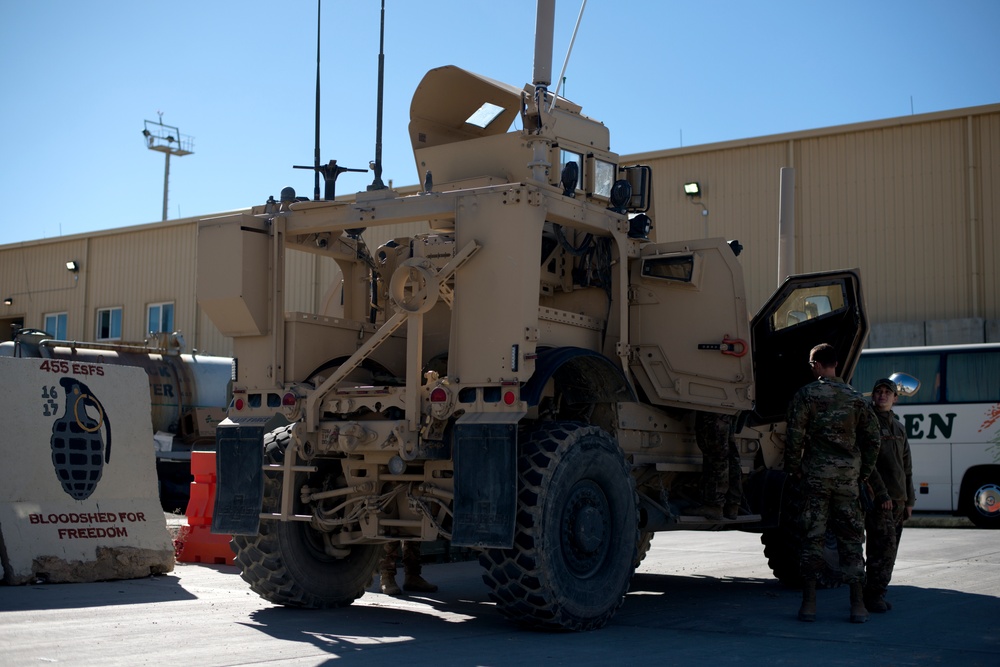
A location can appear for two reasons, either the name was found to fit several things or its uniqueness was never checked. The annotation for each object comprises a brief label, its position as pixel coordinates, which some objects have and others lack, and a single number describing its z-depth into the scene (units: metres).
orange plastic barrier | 11.89
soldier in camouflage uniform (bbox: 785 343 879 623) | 8.10
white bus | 19.44
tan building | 23.95
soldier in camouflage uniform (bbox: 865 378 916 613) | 8.67
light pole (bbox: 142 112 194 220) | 58.31
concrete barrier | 9.63
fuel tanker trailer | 18.91
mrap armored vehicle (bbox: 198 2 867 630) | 7.46
